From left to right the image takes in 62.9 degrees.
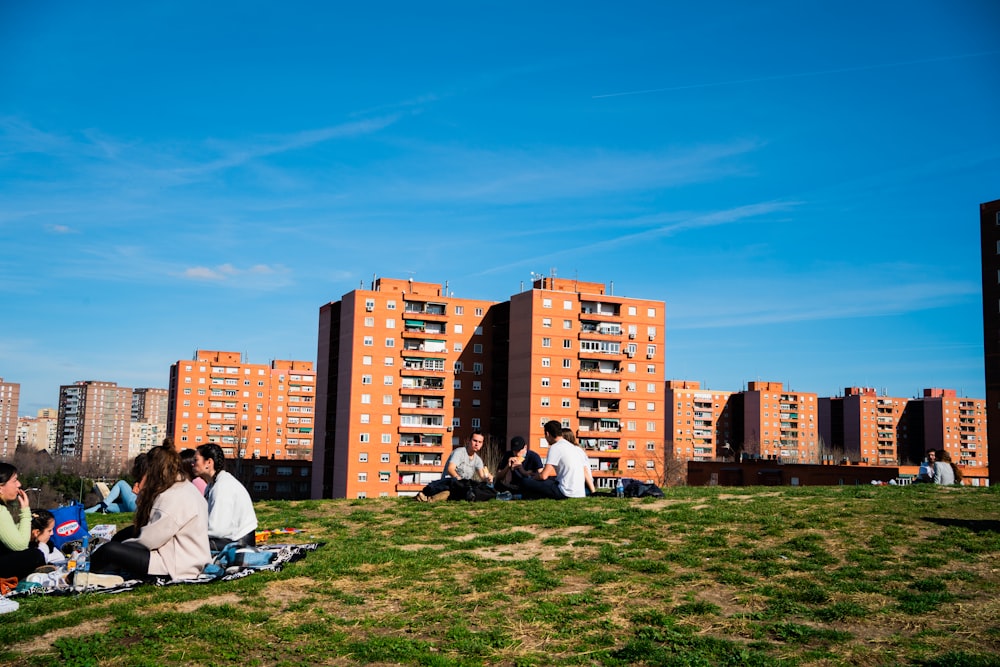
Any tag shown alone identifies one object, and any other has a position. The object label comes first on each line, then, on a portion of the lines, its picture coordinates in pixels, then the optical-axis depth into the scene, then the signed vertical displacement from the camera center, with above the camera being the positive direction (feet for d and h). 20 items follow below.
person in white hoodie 37.58 -4.34
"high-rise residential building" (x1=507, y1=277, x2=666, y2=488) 328.49 +21.54
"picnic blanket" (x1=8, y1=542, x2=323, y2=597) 30.53 -6.21
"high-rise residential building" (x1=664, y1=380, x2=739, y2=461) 635.66 +4.40
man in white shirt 58.90 -3.03
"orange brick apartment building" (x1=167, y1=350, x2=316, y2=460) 541.34 +9.96
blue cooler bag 39.91 -5.40
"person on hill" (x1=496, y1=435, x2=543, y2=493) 62.59 -3.14
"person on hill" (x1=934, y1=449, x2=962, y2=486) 78.59 -3.46
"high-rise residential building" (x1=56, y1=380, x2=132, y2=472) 508.61 -30.33
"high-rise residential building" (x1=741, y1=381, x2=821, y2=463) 624.59 +5.35
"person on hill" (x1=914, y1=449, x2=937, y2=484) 79.92 -3.59
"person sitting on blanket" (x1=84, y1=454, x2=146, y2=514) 62.85 -6.38
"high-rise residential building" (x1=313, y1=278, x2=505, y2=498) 328.90 +15.51
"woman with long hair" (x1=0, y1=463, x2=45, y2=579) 31.91 -4.75
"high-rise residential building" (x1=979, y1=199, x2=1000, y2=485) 248.73 +38.76
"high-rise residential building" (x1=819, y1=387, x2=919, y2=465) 640.58 +3.22
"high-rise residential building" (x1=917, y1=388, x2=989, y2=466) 636.07 +6.66
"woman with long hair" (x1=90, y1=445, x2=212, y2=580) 31.17 -4.36
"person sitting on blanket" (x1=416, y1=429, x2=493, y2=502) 65.87 -3.38
